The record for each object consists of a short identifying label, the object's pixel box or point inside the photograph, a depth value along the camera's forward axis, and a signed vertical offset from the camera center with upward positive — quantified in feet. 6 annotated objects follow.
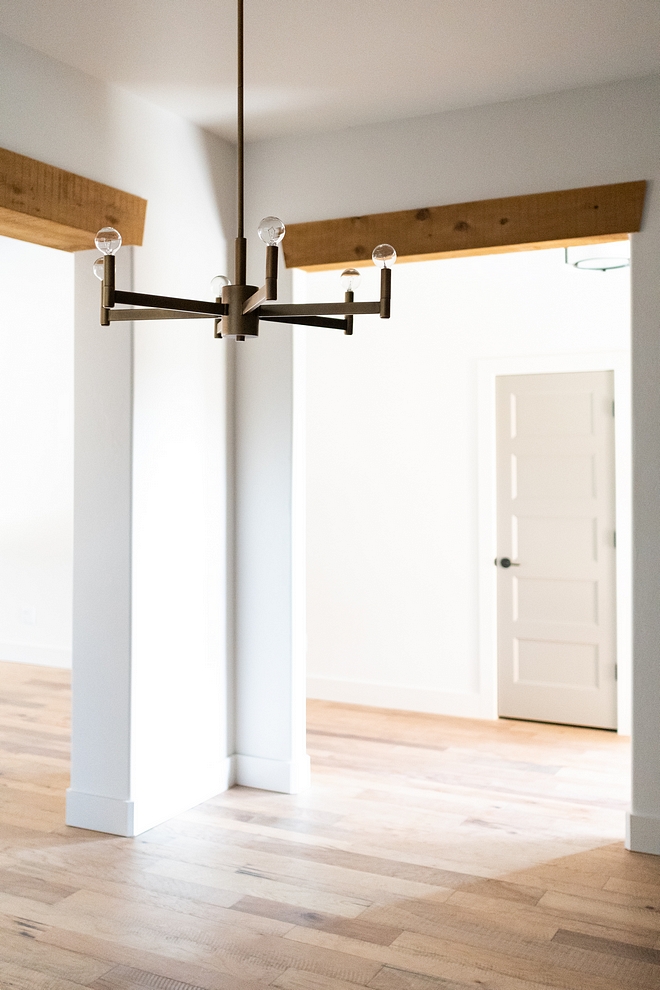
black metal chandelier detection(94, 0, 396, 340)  7.01 +1.49
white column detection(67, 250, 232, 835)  12.14 -0.94
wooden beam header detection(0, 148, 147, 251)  10.59 +3.46
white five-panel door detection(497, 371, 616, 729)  17.69 -0.96
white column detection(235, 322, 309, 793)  13.87 -0.94
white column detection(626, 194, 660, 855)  11.48 -0.39
